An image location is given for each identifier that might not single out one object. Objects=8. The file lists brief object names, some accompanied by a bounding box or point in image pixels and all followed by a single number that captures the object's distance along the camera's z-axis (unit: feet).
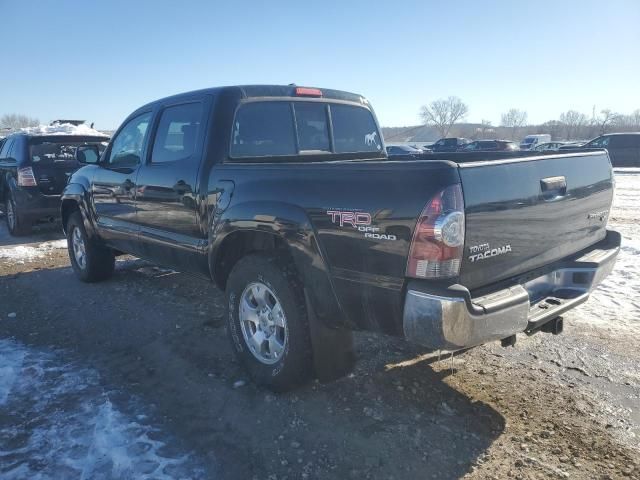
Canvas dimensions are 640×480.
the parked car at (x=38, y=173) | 28.04
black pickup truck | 7.93
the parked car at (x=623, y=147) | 82.12
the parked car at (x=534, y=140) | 111.49
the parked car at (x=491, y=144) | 75.91
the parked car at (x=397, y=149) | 73.56
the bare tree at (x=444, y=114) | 334.85
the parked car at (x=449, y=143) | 100.13
